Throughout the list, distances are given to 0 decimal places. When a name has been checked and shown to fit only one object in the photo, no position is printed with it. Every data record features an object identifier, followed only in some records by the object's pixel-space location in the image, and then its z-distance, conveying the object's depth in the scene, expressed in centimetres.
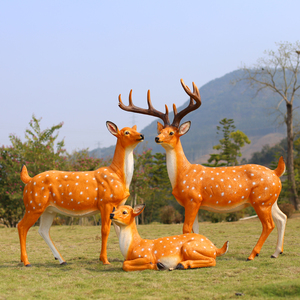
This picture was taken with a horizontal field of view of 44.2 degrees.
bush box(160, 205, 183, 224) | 1847
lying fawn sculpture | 557
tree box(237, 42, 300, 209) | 2053
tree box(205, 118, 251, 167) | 2702
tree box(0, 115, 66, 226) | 1733
